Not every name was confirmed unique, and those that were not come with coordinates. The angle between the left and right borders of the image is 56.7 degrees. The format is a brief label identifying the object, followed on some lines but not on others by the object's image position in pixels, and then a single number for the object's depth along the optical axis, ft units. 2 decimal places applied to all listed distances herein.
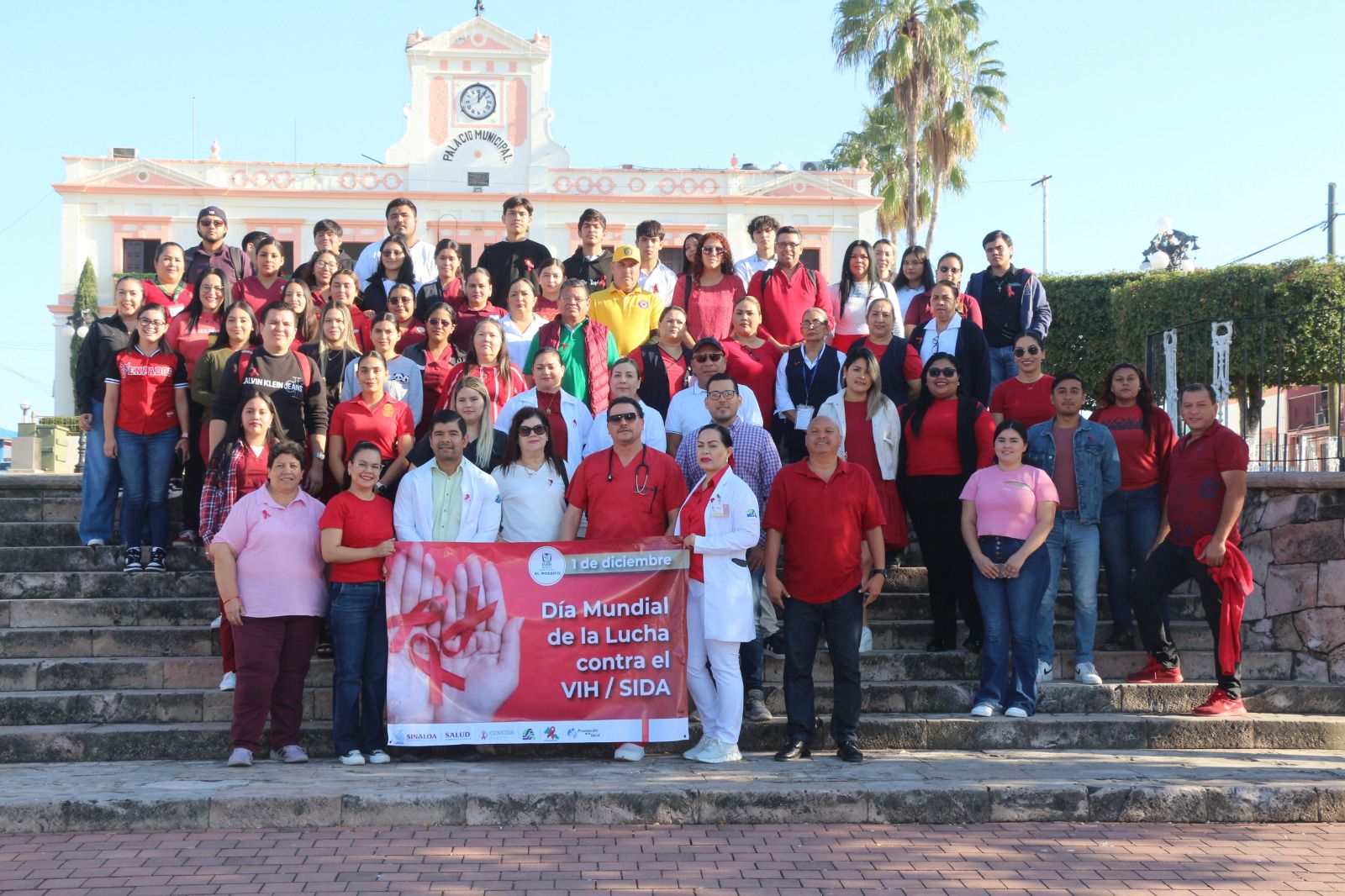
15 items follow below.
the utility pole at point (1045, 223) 171.64
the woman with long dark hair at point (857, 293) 33.12
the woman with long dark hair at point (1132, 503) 26.81
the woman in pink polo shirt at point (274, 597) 22.26
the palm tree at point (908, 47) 107.04
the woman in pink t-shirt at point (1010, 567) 24.49
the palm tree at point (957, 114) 111.04
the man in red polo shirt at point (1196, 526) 25.09
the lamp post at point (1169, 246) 88.38
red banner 22.93
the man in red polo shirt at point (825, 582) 22.67
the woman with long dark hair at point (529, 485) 23.85
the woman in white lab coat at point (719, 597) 22.40
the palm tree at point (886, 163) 129.18
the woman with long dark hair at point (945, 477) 26.37
